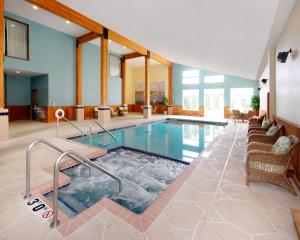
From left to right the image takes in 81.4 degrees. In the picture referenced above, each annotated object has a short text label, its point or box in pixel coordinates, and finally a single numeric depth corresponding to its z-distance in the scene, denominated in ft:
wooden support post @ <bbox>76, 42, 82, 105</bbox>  33.68
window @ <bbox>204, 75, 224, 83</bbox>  43.35
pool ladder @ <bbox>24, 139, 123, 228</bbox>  5.66
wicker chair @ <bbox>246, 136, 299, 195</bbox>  8.10
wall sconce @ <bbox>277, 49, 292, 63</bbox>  11.94
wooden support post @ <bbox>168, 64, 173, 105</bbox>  50.53
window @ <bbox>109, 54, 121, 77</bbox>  42.43
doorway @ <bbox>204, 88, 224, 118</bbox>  44.29
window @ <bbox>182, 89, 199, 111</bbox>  47.84
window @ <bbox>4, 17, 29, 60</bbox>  24.95
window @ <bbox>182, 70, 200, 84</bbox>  47.11
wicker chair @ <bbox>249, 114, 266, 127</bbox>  22.52
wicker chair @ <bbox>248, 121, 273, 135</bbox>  14.90
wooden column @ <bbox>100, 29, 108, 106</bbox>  27.84
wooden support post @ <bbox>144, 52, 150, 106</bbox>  39.38
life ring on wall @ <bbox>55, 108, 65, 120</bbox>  18.64
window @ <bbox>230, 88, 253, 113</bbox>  40.63
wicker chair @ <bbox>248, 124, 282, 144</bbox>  12.32
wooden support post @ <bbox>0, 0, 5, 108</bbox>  16.58
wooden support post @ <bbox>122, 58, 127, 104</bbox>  45.29
